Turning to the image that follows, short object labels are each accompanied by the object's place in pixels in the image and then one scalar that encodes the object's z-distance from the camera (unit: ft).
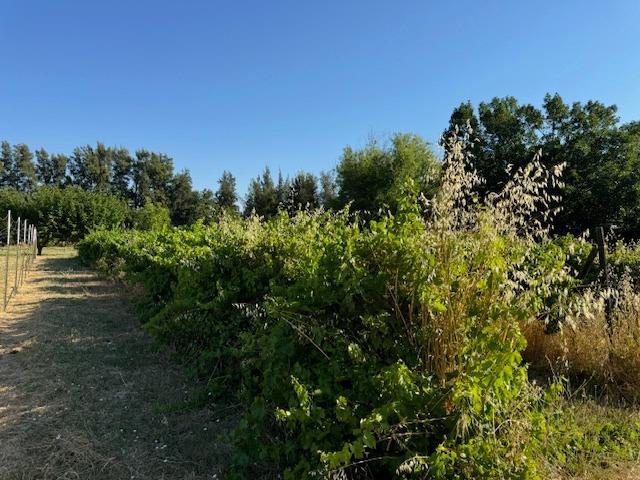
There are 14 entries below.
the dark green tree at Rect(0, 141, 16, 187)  219.00
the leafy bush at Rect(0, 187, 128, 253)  101.40
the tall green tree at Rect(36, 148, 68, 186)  231.50
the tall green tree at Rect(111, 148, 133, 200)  232.32
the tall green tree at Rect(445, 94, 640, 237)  80.07
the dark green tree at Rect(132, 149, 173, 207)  226.99
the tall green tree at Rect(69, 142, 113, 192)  227.40
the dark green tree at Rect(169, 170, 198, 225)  214.69
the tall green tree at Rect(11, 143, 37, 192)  222.28
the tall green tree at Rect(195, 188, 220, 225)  196.26
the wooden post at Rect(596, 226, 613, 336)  13.78
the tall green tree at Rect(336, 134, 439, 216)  107.24
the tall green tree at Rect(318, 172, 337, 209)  135.74
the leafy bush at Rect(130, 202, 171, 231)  123.13
